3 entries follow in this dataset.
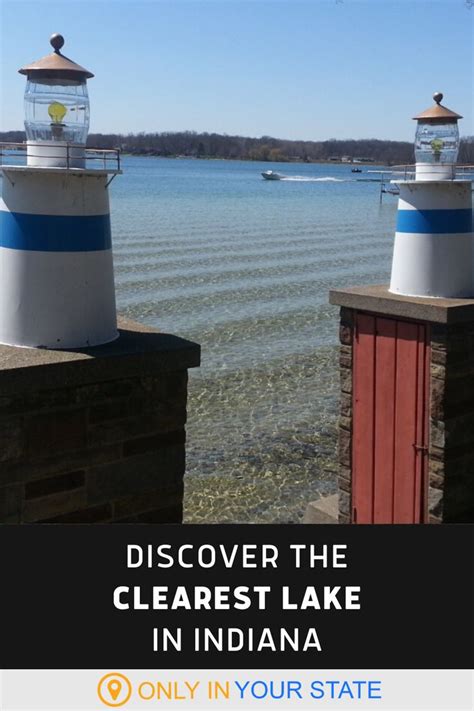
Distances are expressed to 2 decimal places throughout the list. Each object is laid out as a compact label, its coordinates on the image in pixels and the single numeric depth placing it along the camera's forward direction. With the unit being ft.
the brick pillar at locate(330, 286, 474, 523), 28.40
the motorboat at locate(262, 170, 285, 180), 536.01
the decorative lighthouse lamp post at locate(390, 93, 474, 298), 30.19
